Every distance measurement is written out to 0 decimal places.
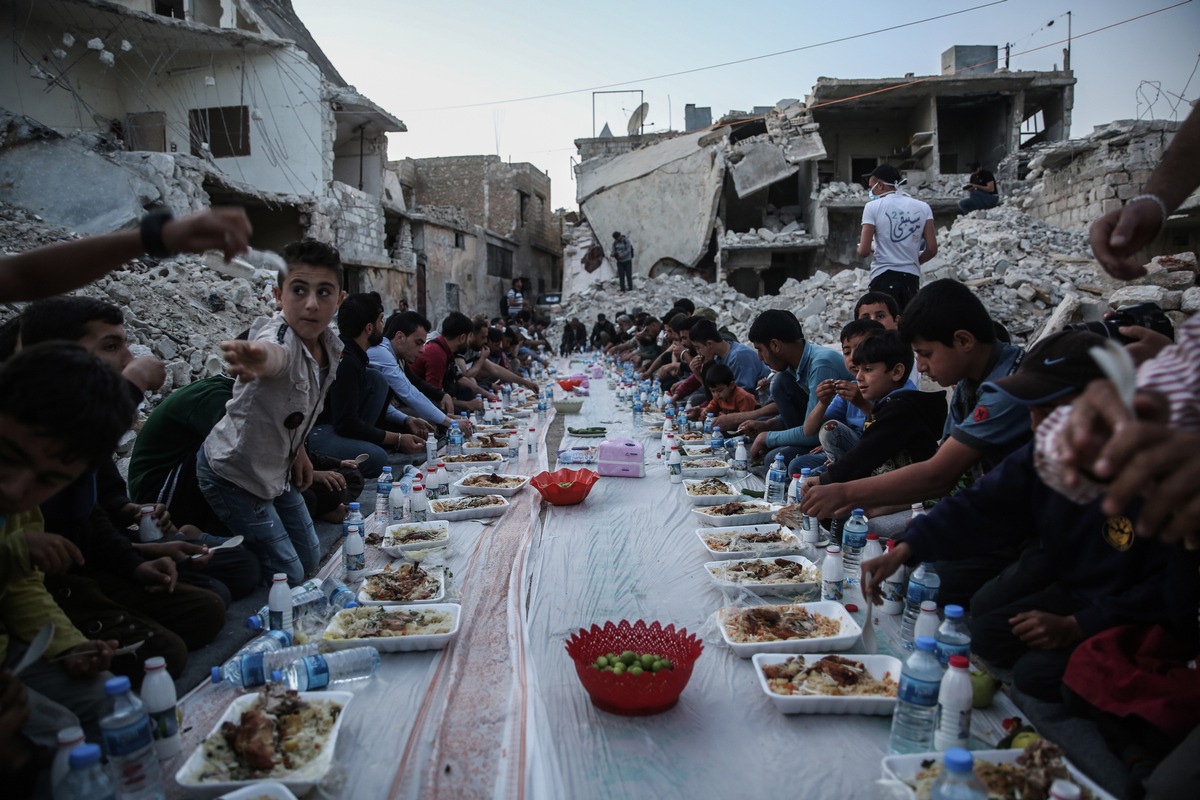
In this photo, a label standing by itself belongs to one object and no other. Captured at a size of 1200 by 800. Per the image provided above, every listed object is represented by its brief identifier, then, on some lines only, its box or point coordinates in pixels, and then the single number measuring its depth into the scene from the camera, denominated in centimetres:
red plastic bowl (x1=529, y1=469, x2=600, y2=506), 443
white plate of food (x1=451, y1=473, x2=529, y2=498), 474
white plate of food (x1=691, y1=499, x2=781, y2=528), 389
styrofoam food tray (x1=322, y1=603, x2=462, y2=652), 255
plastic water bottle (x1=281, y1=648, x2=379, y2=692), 233
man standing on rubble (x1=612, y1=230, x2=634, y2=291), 2347
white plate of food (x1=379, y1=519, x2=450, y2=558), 363
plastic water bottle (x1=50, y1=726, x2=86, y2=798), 165
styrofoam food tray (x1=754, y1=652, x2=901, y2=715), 212
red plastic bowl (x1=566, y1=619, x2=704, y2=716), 216
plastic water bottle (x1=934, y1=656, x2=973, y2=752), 191
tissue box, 520
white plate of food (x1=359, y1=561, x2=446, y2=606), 295
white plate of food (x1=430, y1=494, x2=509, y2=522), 424
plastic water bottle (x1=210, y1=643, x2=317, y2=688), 238
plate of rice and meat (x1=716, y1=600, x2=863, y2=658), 246
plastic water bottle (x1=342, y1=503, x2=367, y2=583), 341
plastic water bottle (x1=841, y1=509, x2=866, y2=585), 317
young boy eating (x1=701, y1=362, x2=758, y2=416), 663
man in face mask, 598
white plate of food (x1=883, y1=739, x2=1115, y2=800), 167
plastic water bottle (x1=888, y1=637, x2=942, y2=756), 193
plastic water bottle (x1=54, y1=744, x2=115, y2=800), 160
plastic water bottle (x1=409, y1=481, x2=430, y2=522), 424
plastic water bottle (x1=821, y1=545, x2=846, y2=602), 291
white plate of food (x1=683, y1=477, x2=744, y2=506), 438
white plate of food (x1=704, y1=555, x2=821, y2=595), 300
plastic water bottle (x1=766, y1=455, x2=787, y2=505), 444
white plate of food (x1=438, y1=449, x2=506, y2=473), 552
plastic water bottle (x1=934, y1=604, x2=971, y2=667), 219
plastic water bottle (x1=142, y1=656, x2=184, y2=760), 201
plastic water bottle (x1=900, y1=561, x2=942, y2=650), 260
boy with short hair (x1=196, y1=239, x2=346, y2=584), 320
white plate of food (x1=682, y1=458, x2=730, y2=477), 504
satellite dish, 3050
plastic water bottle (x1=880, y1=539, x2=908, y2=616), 285
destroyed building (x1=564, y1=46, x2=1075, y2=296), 2231
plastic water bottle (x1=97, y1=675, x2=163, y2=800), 176
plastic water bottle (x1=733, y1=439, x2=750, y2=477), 528
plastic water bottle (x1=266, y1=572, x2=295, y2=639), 271
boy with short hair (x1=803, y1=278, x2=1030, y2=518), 276
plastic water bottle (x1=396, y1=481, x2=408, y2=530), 431
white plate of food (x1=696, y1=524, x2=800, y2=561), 343
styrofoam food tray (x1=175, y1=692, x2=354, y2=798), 178
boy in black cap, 211
